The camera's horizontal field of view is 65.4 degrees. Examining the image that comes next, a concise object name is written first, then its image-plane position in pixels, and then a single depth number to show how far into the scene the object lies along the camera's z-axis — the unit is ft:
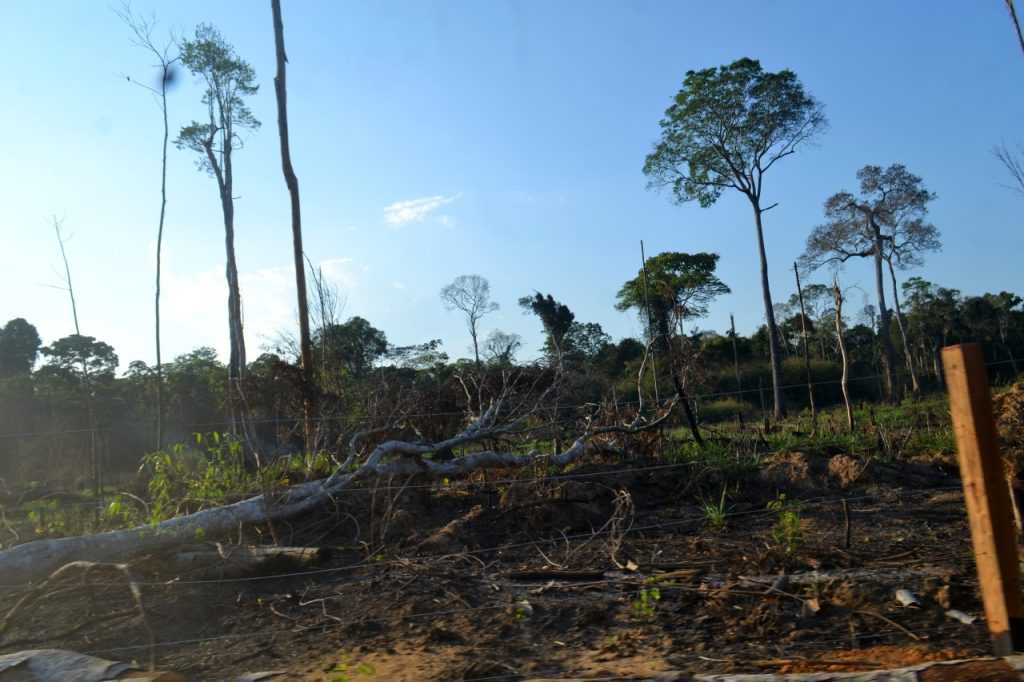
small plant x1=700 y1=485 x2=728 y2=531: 23.20
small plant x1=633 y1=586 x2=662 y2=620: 15.84
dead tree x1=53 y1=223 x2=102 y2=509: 30.63
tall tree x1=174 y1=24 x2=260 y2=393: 73.61
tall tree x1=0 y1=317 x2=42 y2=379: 96.32
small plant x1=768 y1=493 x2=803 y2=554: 18.72
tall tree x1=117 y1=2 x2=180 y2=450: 58.44
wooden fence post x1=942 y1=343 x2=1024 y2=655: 10.02
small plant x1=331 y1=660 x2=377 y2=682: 12.80
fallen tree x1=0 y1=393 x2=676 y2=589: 21.20
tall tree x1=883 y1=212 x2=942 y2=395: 90.53
